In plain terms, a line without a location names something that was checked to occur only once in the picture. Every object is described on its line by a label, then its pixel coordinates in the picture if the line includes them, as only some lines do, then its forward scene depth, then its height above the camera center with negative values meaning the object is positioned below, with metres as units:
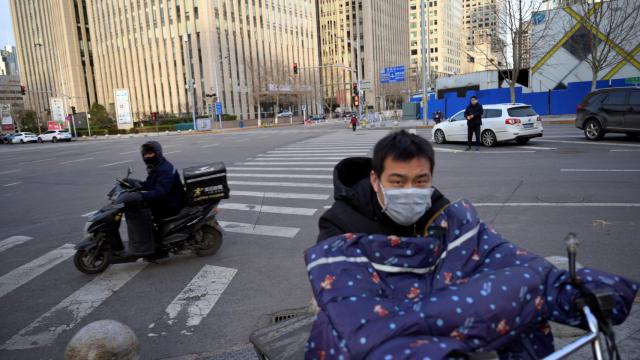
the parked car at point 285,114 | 78.19 +0.59
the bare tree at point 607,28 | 27.86 +4.74
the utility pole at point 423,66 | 30.58 +3.07
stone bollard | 2.74 -1.35
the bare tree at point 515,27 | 29.86 +5.58
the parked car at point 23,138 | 52.62 -0.67
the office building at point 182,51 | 75.94 +13.94
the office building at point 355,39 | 115.75 +21.10
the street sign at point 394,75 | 50.09 +4.16
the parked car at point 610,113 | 14.10 -0.45
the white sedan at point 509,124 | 15.63 -0.70
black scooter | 5.43 -1.37
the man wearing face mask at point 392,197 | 2.18 -0.43
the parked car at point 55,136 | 51.47 -0.62
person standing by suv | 14.67 -0.35
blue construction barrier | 31.45 +0.51
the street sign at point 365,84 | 40.47 +2.65
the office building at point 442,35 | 143.62 +25.42
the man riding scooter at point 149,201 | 5.29 -0.92
